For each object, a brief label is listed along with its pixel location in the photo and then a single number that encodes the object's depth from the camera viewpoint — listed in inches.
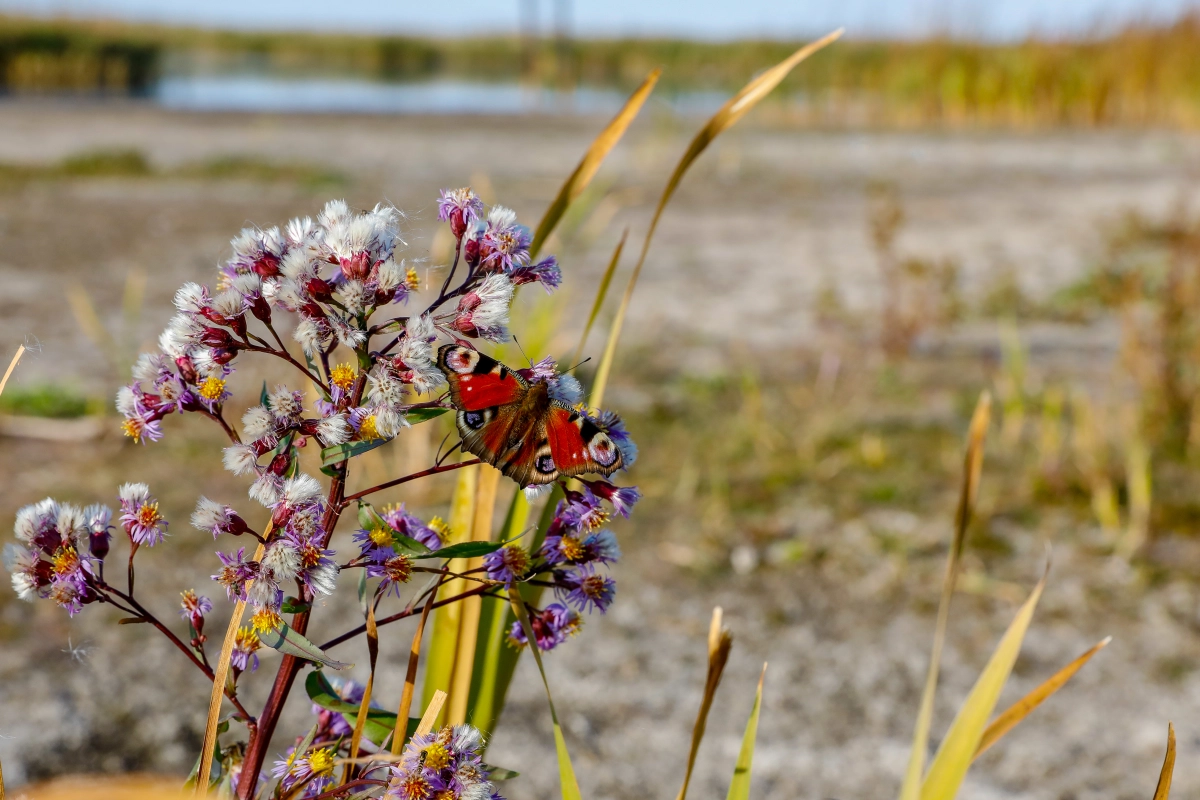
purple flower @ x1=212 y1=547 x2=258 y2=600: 24.6
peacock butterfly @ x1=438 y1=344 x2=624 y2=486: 26.0
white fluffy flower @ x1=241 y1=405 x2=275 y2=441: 24.8
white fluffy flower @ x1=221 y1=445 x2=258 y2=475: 24.8
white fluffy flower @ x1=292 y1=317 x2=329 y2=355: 24.8
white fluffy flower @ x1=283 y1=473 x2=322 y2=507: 24.6
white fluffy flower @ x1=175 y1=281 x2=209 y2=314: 25.3
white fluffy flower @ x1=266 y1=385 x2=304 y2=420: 24.9
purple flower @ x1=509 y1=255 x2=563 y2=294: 25.8
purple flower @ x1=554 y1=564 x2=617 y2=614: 25.9
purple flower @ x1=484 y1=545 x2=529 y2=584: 25.9
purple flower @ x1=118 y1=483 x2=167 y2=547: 25.3
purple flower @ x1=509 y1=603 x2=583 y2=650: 26.2
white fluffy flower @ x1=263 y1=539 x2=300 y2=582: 24.4
